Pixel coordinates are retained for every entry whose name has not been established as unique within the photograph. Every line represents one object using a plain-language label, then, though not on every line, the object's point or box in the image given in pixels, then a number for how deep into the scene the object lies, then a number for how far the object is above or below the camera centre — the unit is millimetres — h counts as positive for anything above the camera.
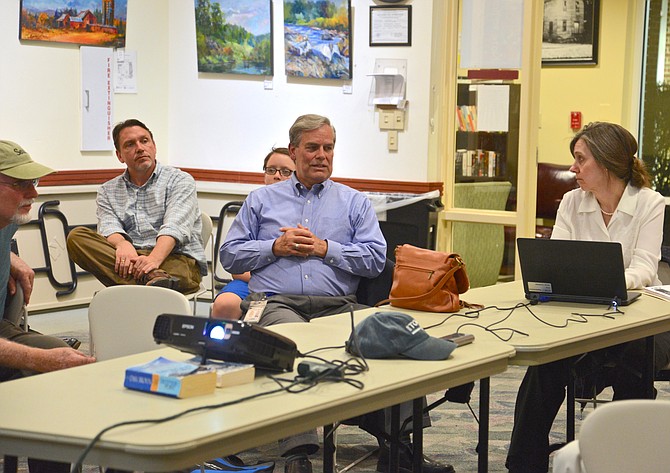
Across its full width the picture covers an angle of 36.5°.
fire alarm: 9891 -268
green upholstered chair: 6891 -984
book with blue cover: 2355 -681
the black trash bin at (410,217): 6758 -839
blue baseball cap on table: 2811 -695
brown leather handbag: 3570 -671
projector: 2514 -630
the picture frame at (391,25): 6758 +427
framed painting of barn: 6891 +440
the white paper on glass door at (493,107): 6762 -107
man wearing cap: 2945 -755
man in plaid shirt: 5465 -776
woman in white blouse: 3797 -595
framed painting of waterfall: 6941 +346
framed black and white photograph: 9703 +578
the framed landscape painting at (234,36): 7305 +374
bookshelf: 6762 -270
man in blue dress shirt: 4254 -654
